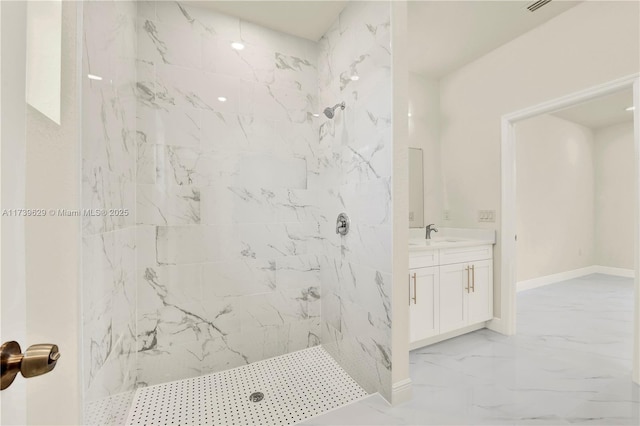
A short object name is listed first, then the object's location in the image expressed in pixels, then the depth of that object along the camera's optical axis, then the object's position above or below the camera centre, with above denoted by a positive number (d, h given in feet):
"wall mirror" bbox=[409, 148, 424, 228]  9.83 +0.89
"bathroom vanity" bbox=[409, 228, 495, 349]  7.13 -2.13
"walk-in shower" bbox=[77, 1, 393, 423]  5.29 +0.28
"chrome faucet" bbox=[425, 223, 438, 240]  9.51 -0.63
